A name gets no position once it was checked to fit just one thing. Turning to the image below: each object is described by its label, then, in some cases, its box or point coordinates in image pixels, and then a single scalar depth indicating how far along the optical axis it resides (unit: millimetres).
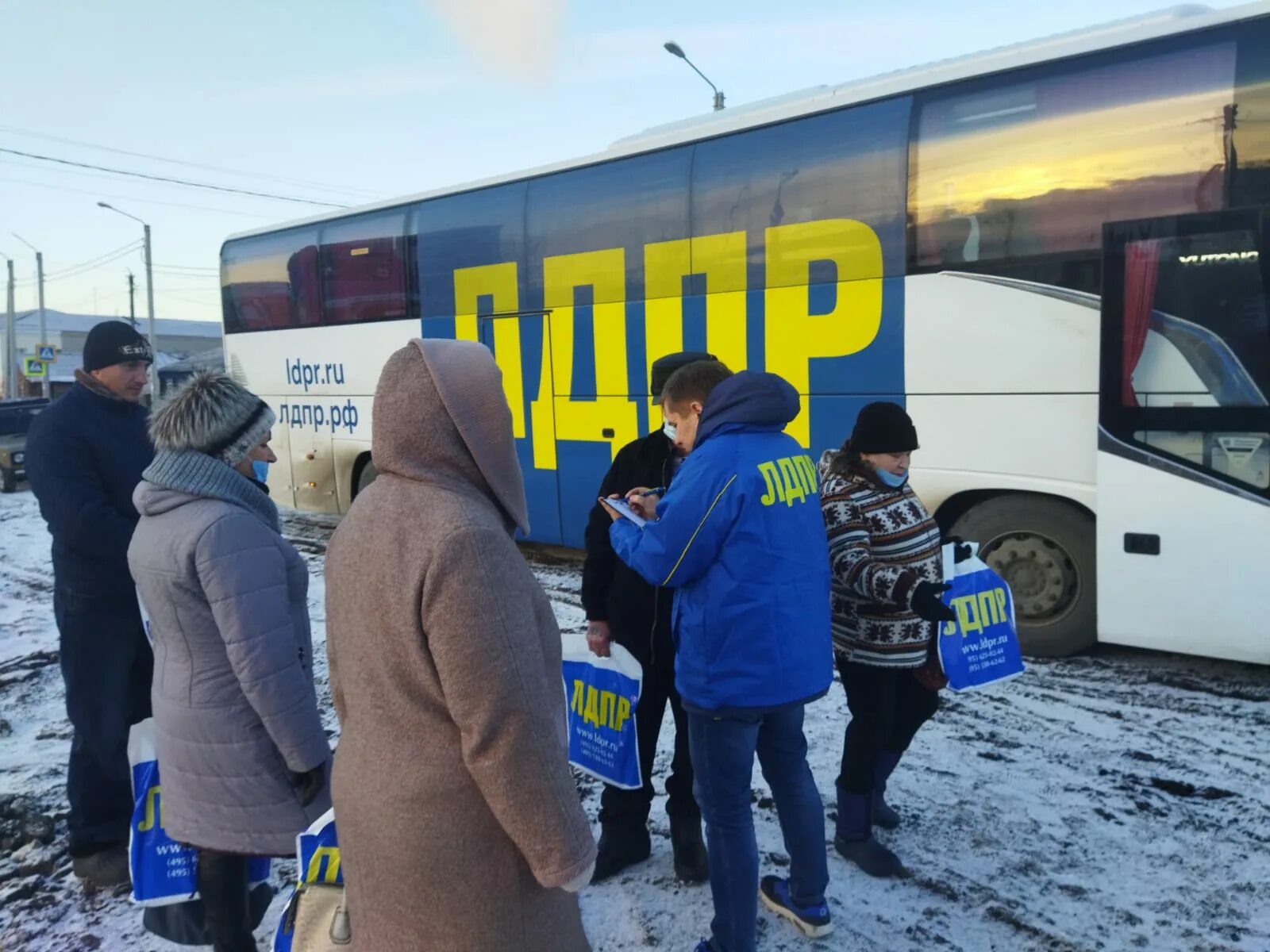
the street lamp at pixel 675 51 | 17391
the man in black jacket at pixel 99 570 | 3123
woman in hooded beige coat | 1490
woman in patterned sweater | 3066
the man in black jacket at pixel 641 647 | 3309
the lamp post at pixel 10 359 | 37906
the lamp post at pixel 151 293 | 35406
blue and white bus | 5059
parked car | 16438
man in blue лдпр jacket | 2506
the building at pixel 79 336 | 63094
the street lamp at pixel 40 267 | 42362
